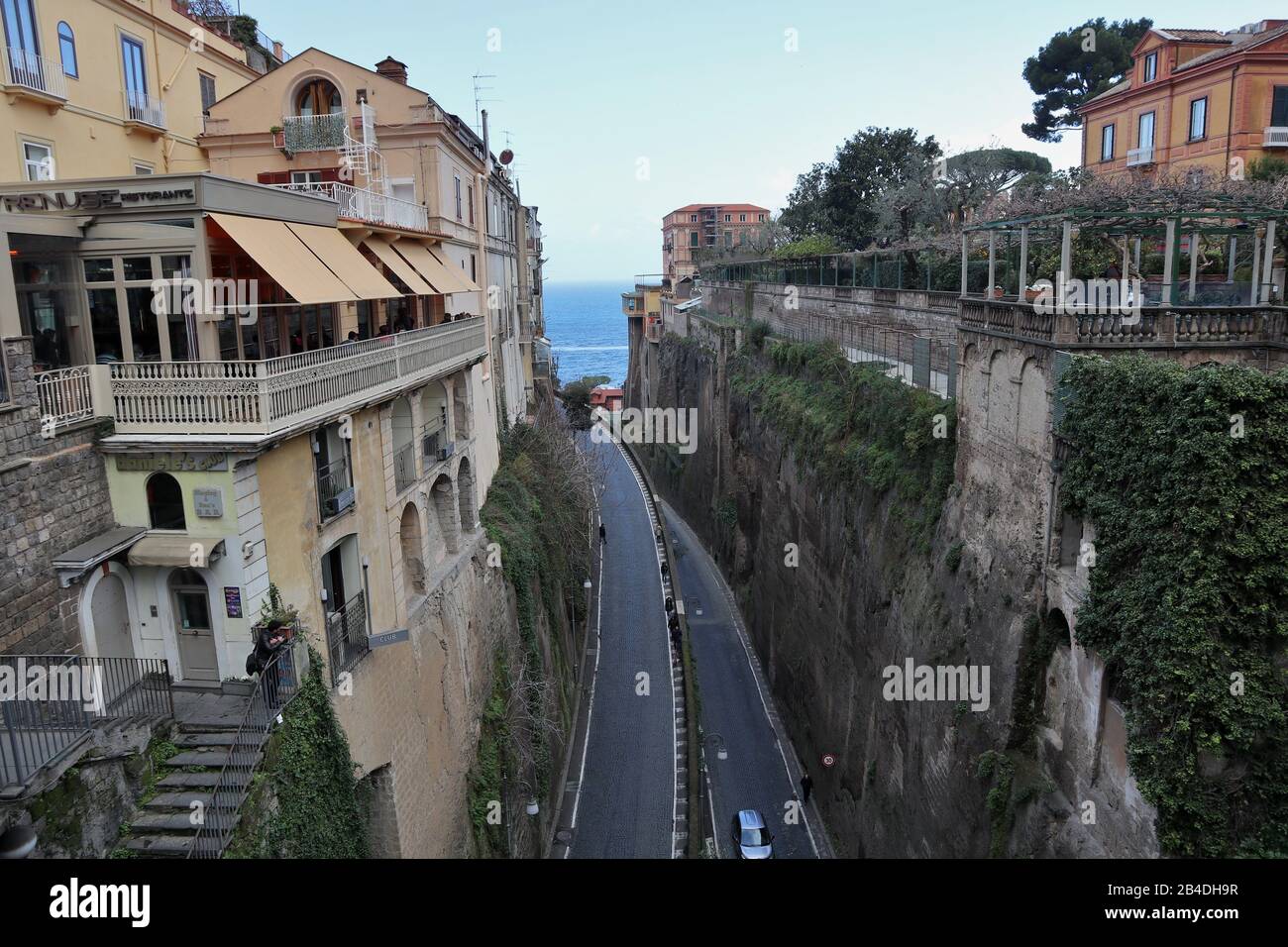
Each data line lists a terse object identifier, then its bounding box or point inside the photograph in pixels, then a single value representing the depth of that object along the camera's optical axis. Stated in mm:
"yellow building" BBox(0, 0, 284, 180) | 16750
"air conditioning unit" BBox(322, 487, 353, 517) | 14086
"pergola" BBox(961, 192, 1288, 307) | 14820
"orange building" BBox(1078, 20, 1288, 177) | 29094
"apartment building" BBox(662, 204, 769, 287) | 118438
